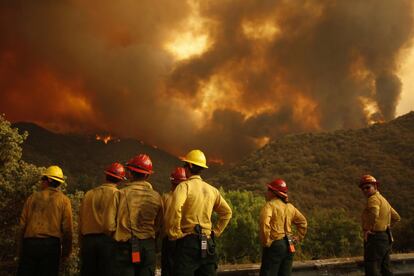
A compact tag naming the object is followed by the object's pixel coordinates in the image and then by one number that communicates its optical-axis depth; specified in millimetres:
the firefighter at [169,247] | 5785
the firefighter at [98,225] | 5867
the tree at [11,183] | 15523
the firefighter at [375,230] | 7879
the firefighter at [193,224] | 5516
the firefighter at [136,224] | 5645
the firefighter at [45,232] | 6840
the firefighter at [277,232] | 7008
